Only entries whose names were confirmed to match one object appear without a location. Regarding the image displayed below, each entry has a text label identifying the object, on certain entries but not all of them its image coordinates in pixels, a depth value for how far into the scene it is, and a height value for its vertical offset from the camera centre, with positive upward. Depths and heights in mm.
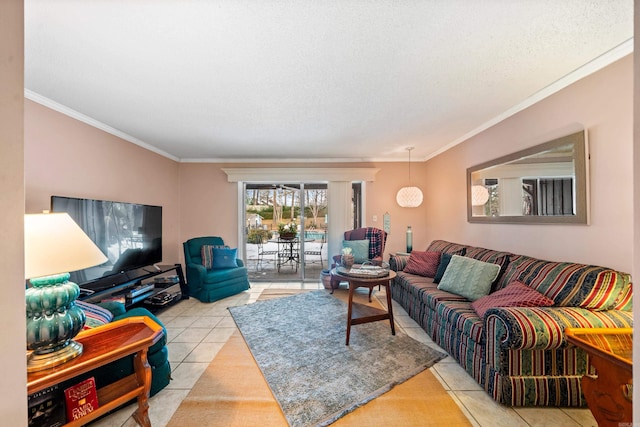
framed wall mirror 1985 +280
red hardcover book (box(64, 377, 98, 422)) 1185 -920
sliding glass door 4922 -78
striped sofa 1544 -829
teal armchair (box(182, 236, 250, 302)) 3695 -968
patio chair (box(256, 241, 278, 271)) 5268 -857
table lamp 1097 -349
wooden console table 1178 -714
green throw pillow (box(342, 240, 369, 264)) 4130 -594
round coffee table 2520 -764
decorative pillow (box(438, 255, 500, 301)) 2365 -659
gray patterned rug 1701 -1306
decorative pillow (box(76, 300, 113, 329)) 1614 -695
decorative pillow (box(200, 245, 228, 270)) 4023 -672
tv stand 2586 -920
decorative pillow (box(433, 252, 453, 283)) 3008 -668
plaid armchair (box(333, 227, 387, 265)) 4195 -415
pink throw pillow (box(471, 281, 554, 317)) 1787 -661
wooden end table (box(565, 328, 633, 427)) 1121 -781
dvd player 2805 -900
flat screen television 2445 -239
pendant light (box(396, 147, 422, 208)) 4312 +310
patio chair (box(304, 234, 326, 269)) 5059 -801
